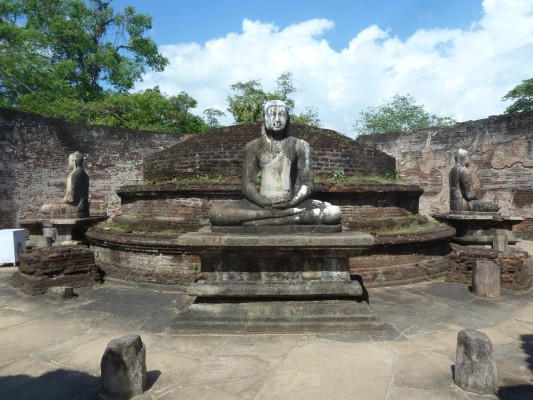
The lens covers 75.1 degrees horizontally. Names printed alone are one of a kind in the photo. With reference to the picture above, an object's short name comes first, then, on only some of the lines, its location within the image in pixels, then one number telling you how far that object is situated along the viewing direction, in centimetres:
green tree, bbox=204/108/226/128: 2263
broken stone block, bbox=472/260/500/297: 462
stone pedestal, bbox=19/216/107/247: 644
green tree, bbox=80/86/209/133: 1659
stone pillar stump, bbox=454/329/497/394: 229
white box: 757
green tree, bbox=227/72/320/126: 1547
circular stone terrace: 559
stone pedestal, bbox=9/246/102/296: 513
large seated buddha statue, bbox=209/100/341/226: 371
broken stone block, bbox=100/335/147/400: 225
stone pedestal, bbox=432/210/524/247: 651
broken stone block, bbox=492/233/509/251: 632
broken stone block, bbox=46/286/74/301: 467
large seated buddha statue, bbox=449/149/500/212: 683
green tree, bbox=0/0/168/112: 1667
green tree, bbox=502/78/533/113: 2388
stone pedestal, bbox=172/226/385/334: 331
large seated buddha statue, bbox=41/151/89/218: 664
